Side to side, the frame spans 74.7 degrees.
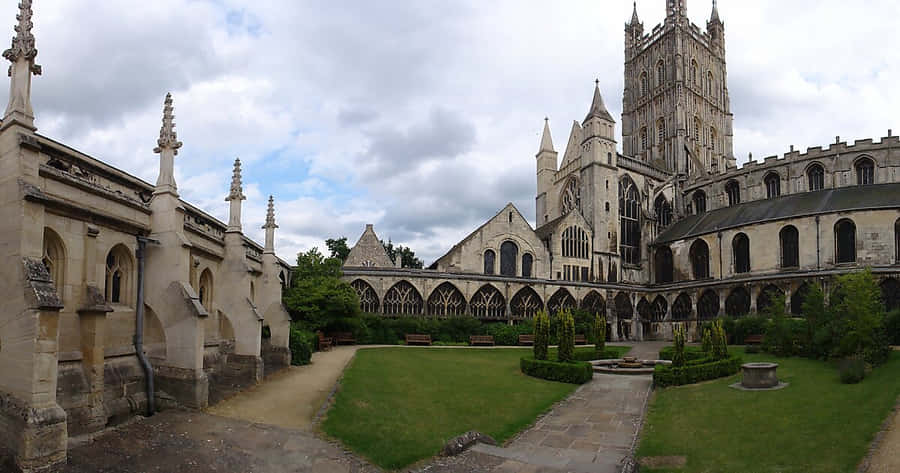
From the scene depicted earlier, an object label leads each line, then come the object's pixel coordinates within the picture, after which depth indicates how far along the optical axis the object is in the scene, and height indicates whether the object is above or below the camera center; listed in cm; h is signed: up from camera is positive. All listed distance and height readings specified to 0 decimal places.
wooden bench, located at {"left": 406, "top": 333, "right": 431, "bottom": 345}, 3650 -359
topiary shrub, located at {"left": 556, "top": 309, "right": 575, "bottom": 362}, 2412 -241
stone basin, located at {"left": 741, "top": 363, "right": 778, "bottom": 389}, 1916 -305
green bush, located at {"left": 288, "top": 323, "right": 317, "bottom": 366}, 2366 -275
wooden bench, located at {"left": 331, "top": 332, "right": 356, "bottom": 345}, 3484 -339
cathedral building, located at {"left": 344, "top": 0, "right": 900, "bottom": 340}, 4091 +380
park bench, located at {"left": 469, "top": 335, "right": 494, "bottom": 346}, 3784 -375
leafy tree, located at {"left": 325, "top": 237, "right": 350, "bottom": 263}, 7184 +413
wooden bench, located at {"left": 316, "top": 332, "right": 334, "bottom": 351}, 3090 -330
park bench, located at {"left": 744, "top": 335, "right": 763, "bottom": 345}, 3345 -324
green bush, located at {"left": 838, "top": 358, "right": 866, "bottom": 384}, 1798 -273
